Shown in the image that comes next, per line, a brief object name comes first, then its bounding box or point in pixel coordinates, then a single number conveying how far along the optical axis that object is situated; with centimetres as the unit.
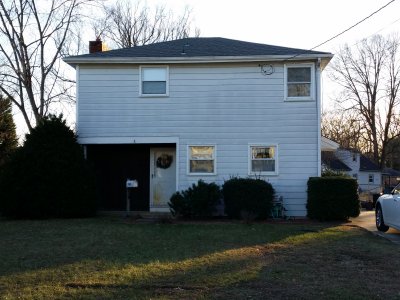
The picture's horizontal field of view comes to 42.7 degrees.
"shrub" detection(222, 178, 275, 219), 1520
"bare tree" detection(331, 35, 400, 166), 5300
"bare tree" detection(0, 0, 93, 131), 2505
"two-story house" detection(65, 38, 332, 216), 1627
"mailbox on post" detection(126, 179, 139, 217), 1605
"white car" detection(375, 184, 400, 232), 1227
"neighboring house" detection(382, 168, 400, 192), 6049
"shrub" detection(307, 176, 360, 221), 1493
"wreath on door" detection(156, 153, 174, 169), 1786
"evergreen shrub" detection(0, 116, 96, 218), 1491
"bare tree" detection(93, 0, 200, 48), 3819
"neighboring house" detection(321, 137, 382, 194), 5131
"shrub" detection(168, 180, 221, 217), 1542
